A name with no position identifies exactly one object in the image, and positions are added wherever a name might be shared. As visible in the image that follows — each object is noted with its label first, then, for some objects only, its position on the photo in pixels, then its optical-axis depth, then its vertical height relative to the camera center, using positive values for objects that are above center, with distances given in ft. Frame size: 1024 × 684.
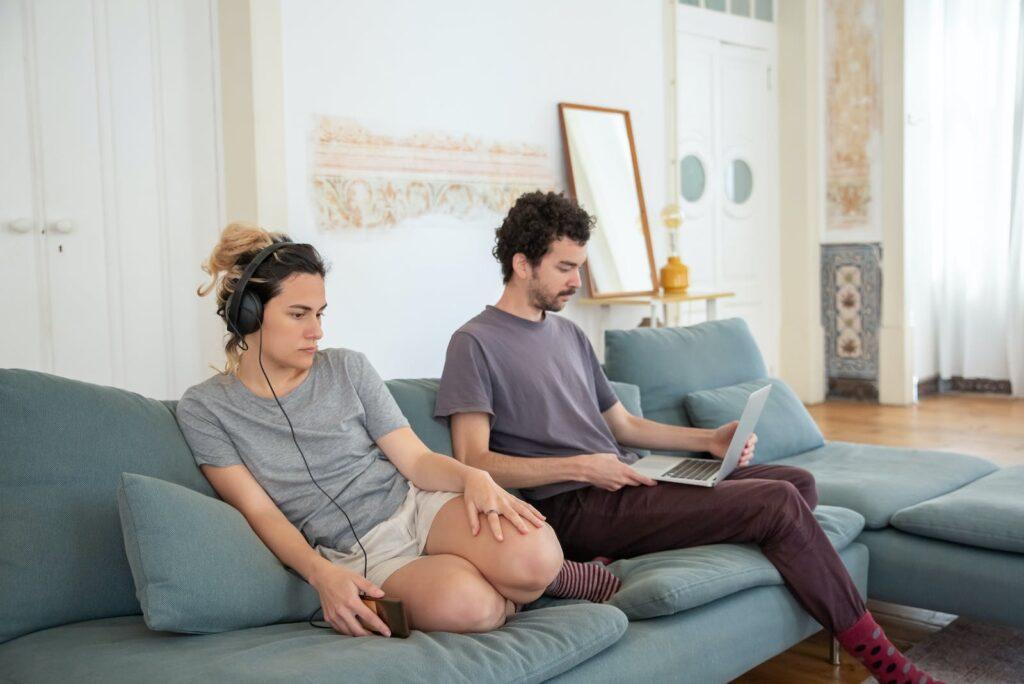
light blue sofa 5.14 -1.91
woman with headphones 6.06 -1.29
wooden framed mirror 17.13 +1.18
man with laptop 7.34 -1.48
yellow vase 17.85 -0.22
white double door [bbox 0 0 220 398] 11.56 +1.09
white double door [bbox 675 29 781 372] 20.86 +1.85
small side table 17.16 -0.64
